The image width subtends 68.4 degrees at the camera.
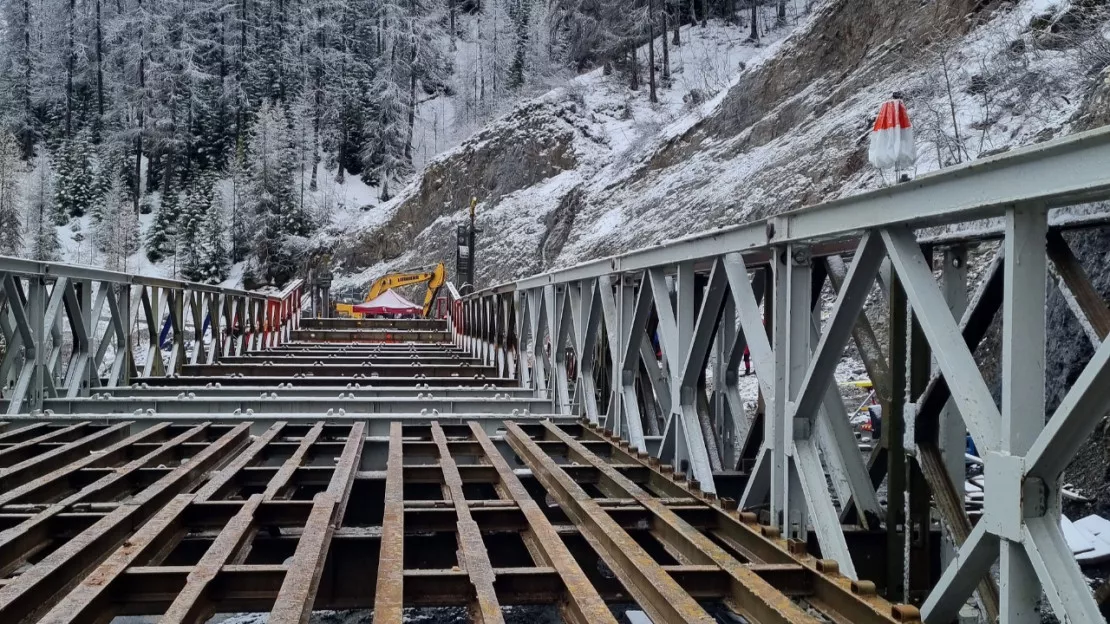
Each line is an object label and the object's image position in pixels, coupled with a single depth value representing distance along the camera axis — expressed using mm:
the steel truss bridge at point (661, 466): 2270
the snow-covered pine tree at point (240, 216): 62219
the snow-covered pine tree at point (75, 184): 68688
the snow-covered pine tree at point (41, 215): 61500
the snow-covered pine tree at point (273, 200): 56969
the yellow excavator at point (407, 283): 29798
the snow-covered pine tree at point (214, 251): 59812
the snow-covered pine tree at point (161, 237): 62469
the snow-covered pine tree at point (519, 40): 69438
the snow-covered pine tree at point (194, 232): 59594
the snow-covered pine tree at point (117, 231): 62969
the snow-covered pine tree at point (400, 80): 68625
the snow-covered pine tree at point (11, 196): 54875
